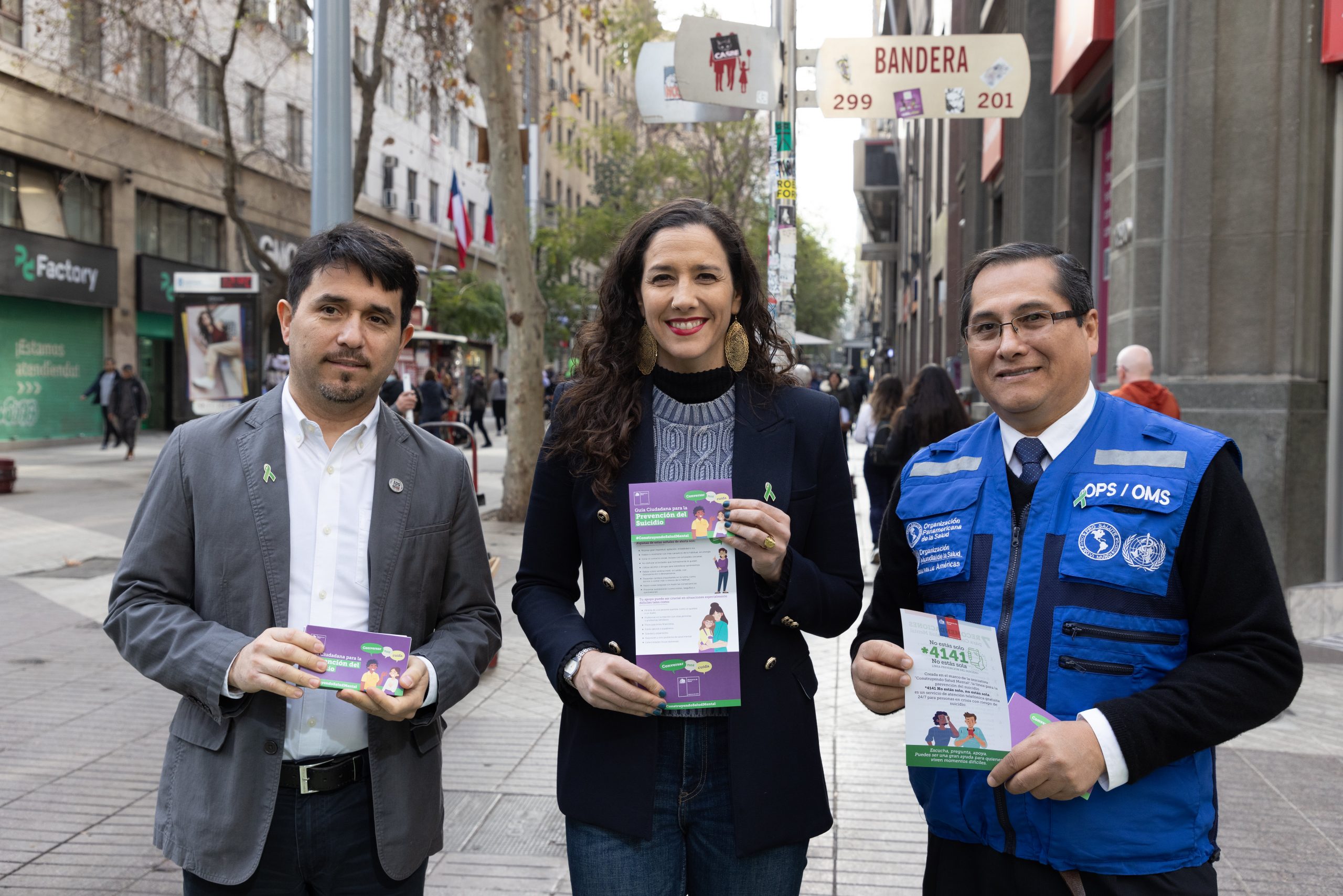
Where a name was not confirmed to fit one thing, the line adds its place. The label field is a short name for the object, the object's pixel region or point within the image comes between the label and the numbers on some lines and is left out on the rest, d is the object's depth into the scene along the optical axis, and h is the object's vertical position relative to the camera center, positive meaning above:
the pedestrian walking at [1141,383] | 7.12 +0.18
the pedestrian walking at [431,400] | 20.36 +0.13
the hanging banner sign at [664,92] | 8.48 +2.41
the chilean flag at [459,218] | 28.55 +4.92
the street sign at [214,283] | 17.38 +1.92
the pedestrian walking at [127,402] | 22.59 +0.07
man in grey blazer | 2.22 -0.41
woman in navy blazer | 2.26 -0.34
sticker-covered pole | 8.27 +1.50
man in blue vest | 1.96 -0.37
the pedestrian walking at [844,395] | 24.22 +0.31
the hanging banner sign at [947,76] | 7.35 +2.21
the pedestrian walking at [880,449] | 10.06 -0.37
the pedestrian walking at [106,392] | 23.38 +0.28
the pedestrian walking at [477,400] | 28.56 +0.18
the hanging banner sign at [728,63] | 7.62 +2.40
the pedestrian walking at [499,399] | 32.53 +0.24
